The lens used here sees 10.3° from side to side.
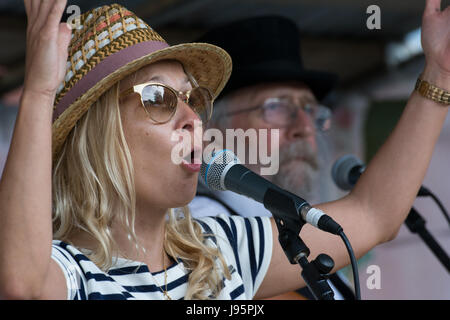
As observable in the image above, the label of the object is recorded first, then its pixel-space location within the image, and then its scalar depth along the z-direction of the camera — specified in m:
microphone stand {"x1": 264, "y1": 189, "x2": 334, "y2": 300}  3.32
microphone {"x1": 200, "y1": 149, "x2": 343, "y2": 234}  3.33
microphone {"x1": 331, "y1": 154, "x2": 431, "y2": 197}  3.77
